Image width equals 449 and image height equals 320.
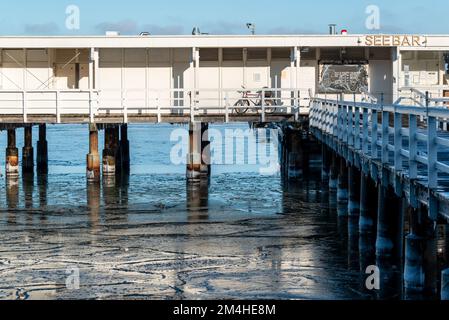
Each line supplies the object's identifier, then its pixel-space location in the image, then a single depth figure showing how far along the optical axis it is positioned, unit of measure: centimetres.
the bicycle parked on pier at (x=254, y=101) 3853
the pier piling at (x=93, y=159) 3631
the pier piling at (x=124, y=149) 4348
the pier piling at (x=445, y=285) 1366
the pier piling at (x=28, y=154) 4165
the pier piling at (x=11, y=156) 3916
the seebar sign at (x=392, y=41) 3916
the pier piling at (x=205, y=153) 3832
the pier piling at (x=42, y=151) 4322
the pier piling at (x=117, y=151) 3912
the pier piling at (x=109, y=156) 3844
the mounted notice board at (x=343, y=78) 4096
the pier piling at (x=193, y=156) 3625
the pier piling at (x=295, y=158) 3778
